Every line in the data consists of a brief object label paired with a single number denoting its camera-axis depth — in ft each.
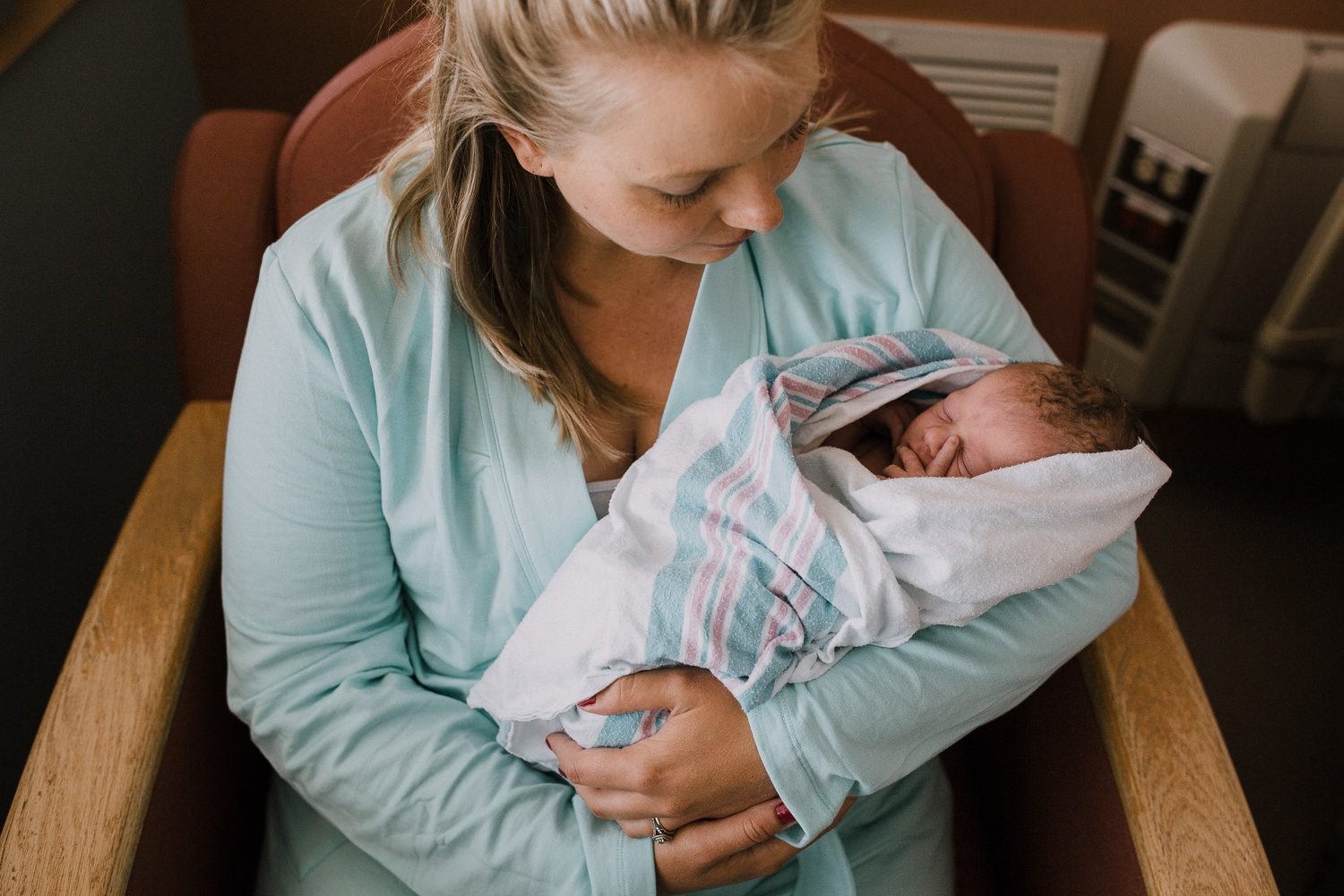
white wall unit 5.79
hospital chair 2.95
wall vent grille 6.49
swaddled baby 2.84
